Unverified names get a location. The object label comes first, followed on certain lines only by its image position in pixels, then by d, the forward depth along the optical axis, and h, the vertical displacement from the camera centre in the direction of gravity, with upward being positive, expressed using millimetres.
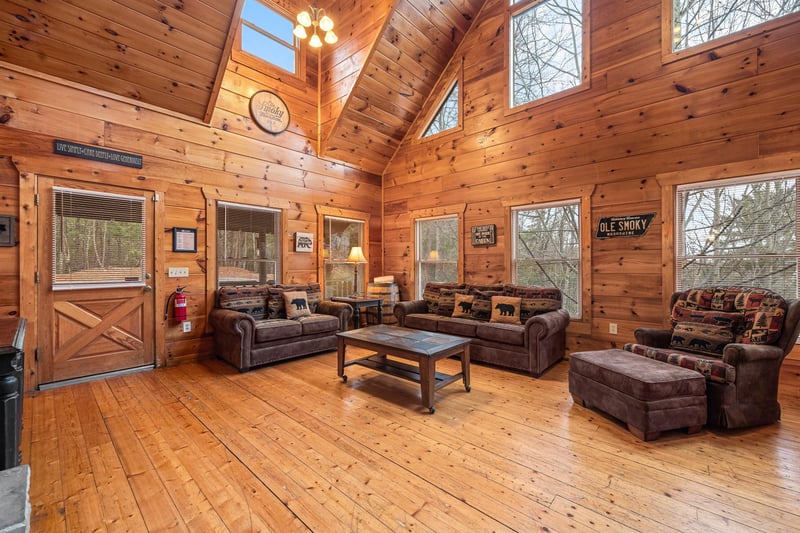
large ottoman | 2289 -882
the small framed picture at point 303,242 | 5164 +364
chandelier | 3750 +2612
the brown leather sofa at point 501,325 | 3615 -675
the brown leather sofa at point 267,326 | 3783 -684
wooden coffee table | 2758 -706
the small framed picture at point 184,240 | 4062 +322
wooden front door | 3320 -126
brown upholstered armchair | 2395 -616
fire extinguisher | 4027 -432
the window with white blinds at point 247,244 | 4512 +299
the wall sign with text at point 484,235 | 4913 +436
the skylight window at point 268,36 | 4745 +3219
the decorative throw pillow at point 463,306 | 4586 -533
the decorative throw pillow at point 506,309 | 4129 -523
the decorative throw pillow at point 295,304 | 4508 -487
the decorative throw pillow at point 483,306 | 4484 -515
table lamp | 5453 +158
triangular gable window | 5504 +2376
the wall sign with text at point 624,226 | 3766 +429
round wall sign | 4738 +2137
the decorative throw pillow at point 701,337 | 2807 -596
